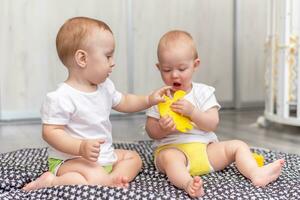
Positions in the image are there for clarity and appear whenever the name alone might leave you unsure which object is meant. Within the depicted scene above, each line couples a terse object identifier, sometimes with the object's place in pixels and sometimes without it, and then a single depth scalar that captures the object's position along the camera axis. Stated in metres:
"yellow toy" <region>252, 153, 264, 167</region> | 1.27
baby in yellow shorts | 1.16
